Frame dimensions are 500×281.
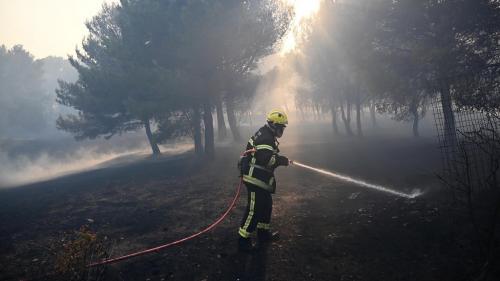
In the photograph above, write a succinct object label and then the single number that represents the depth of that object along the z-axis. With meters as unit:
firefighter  6.75
